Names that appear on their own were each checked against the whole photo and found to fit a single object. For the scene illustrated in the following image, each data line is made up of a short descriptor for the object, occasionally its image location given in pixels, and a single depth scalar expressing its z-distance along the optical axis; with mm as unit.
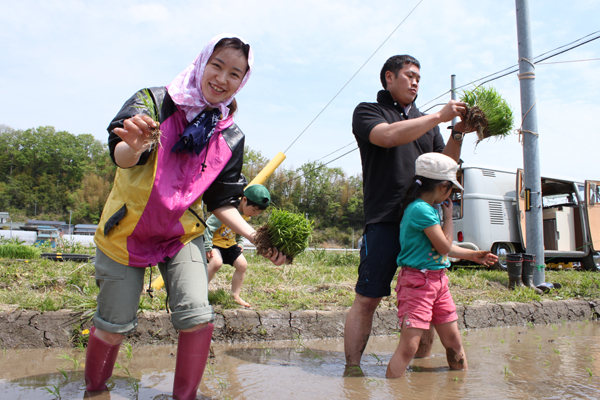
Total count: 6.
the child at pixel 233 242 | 3625
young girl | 2275
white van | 8422
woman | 1807
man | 2404
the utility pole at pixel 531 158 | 5508
